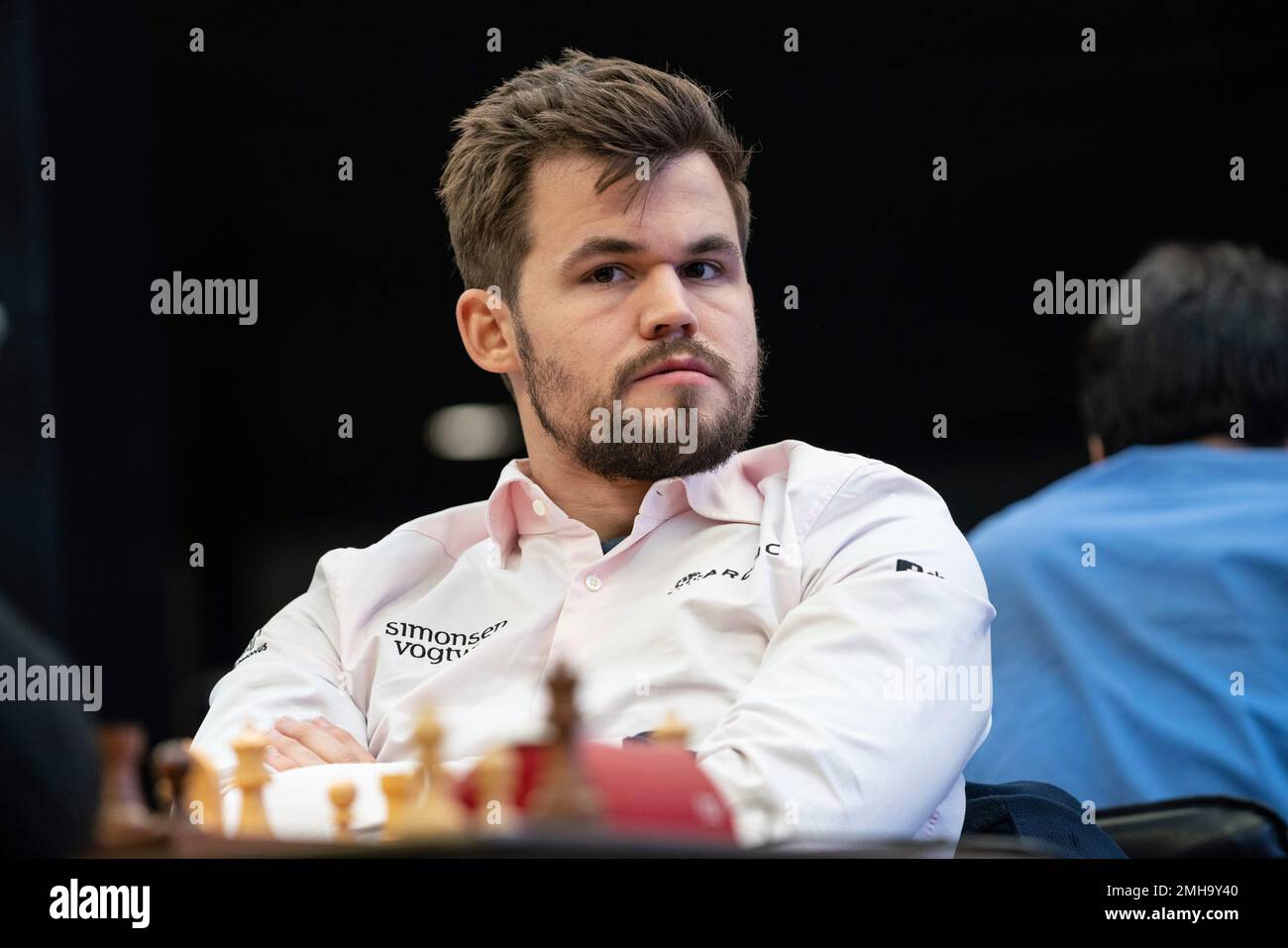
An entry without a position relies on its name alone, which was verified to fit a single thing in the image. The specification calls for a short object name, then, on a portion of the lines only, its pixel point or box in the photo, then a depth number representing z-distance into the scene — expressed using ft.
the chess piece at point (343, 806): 6.91
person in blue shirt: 8.39
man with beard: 7.24
